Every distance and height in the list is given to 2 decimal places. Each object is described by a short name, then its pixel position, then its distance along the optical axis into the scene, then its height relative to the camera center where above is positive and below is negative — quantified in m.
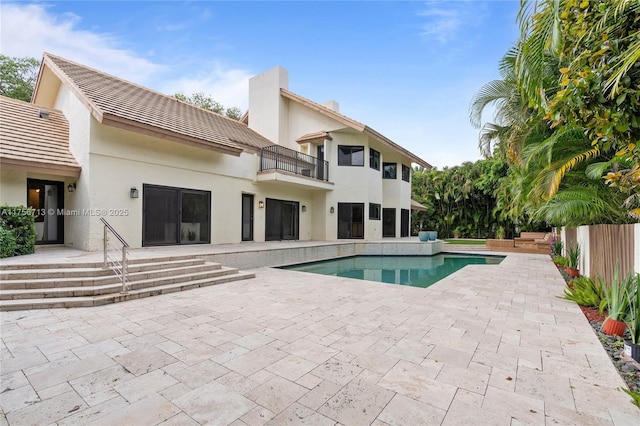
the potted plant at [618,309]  4.39 -1.35
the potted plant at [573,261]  9.20 -1.41
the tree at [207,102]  27.67 +10.38
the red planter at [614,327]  4.37 -1.59
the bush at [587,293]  5.84 -1.52
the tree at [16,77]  19.73 +8.97
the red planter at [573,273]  9.05 -1.67
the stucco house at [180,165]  9.39 +1.91
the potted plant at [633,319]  3.57 -1.30
